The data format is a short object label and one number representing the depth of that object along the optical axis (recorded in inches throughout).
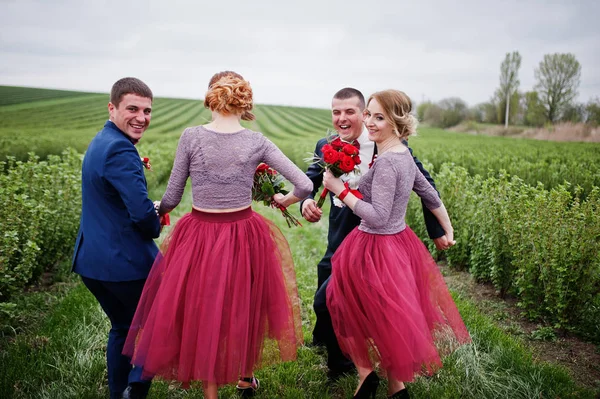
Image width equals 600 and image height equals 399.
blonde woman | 116.5
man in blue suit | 115.1
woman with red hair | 115.0
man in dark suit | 152.7
